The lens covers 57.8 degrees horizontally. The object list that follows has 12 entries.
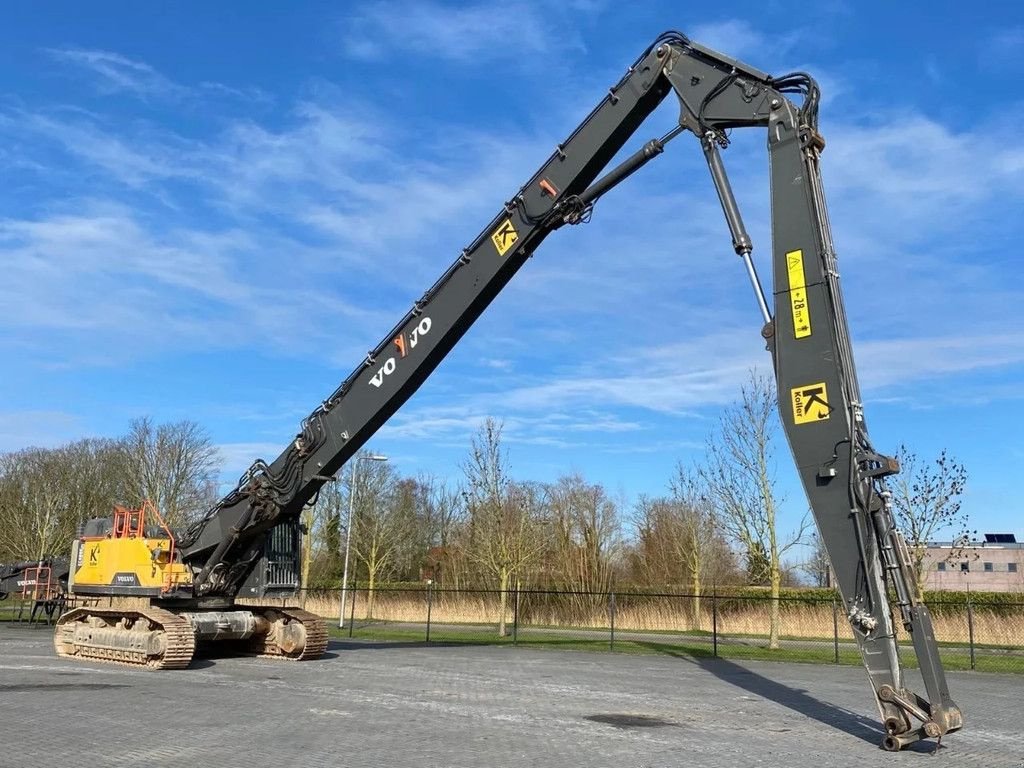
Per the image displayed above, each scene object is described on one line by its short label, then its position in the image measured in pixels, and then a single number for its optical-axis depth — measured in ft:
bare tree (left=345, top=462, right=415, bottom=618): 166.50
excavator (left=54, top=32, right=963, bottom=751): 31.22
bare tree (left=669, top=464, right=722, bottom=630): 129.08
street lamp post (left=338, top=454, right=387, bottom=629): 104.66
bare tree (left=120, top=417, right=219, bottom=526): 161.38
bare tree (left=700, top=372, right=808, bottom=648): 85.51
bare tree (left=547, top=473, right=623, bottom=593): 140.87
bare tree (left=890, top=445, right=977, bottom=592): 90.63
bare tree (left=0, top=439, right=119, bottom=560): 160.04
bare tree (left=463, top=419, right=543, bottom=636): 111.55
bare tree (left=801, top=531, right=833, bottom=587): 200.83
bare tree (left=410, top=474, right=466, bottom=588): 166.61
